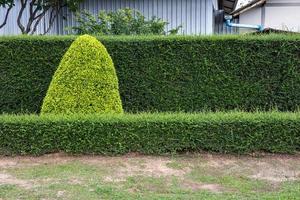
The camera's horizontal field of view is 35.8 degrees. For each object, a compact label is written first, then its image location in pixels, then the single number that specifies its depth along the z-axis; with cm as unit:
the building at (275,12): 1866
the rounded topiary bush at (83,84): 721
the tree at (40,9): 1100
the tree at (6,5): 1032
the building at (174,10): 1252
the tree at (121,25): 1037
